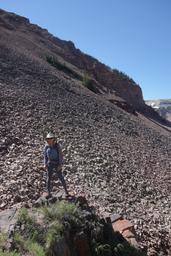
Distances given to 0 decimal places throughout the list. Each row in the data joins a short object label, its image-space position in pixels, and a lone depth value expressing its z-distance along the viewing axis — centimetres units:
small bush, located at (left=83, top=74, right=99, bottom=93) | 1460
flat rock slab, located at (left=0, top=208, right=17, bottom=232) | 354
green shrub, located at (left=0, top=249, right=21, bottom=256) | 296
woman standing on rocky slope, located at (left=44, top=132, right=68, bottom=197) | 445
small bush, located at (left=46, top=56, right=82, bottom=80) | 1530
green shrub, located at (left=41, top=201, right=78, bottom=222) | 376
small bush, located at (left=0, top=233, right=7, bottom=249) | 316
